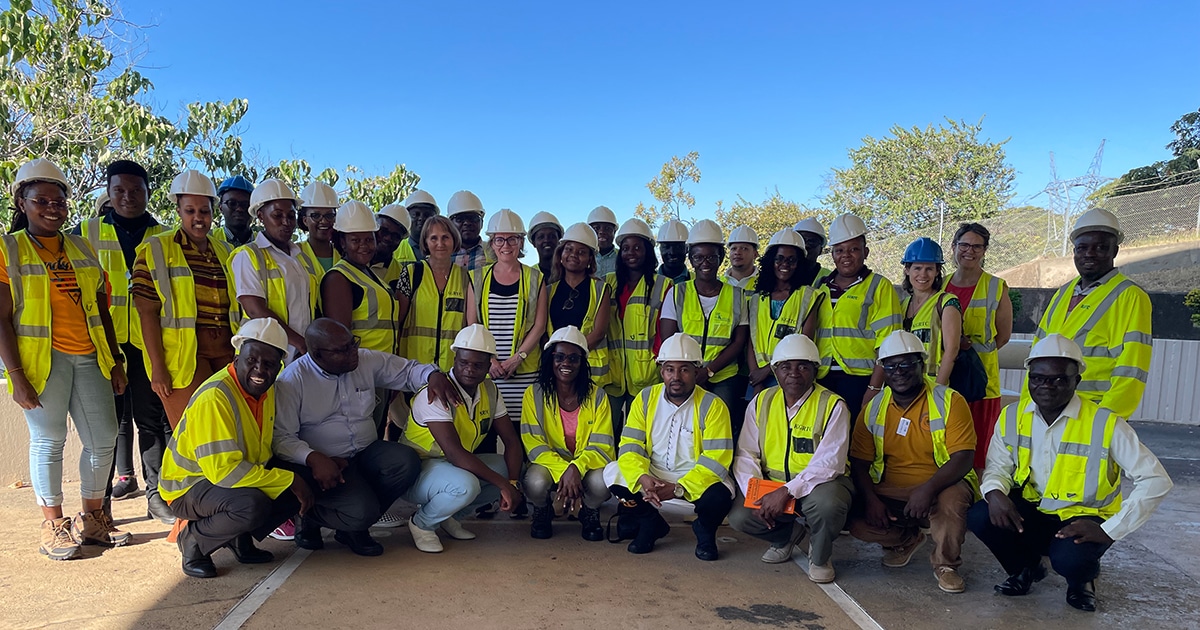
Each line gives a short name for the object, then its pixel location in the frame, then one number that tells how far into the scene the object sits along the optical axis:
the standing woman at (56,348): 3.94
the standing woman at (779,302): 4.93
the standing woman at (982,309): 4.95
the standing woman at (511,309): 4.97
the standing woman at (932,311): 4.74
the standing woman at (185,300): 4.19
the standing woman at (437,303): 5.01
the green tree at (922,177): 27.17
